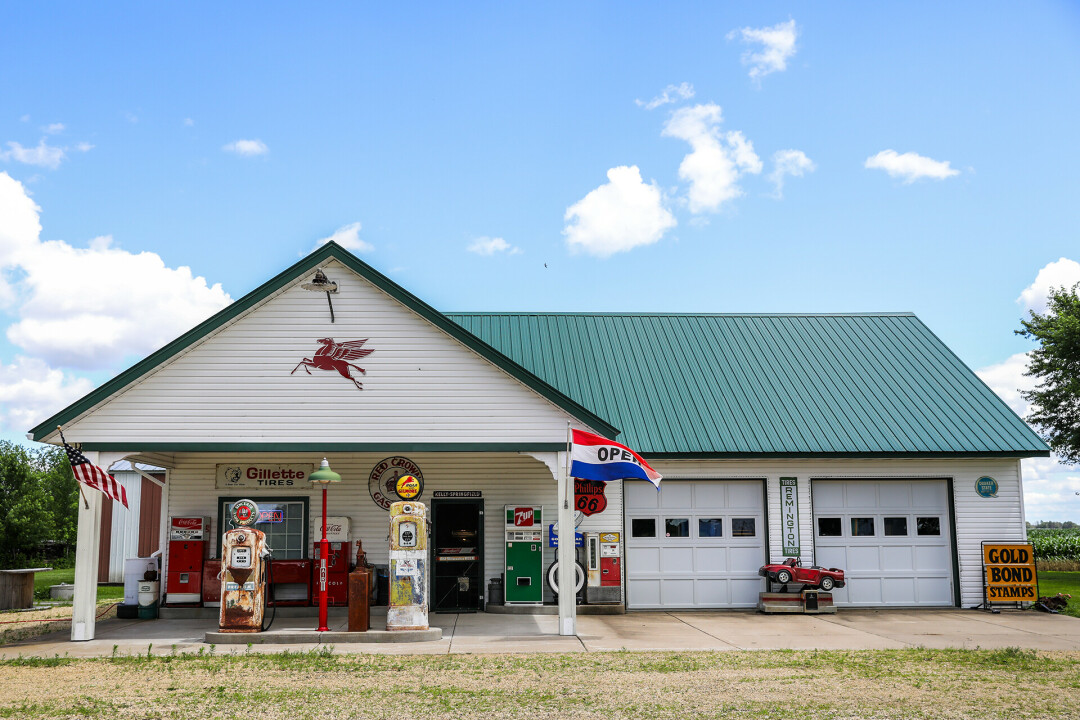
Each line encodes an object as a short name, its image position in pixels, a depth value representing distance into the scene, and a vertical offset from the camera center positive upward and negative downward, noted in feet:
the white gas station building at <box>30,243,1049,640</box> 47.73 +3.36
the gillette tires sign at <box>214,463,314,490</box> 57.52 +1.43
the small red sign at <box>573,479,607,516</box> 54.54 -0.10
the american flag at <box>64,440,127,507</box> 45.06 +1.19
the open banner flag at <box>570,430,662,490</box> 46.83 +1.95
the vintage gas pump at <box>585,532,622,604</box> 56.65 -4.55
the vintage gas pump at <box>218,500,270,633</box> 45.14 -4.26
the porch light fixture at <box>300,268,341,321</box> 47.03 +11.25
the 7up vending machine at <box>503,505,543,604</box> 55.67 -3.69
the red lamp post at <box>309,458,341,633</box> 44.19 -3.08
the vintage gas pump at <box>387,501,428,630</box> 45.42 -3.58
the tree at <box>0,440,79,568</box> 87.71 -0.81
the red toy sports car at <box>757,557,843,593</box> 57.06 -5.15
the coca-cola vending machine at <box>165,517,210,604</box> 55.77 -4.48
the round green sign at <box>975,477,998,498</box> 60.39 +0.42
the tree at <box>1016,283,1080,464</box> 92.07 +12.98
